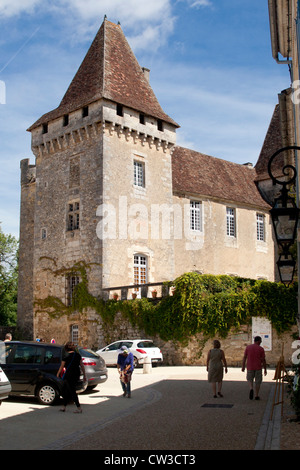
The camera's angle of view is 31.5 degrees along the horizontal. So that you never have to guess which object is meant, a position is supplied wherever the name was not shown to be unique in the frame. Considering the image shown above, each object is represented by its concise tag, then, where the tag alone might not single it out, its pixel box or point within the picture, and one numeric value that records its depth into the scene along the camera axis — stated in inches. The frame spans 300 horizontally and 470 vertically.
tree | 1662.2
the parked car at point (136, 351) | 793.6
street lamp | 286.0
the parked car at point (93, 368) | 506.3
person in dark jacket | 399.5
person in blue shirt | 482.0
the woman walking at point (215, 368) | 481.4
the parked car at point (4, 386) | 398.0
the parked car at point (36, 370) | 442.6
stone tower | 947.3
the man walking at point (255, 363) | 467.5
